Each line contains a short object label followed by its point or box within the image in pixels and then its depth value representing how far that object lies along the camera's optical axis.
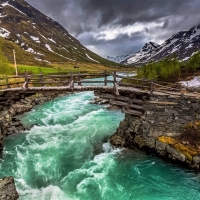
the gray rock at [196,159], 12.78
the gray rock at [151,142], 14.98
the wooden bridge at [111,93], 16.03
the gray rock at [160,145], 14.25
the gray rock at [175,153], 13.27
